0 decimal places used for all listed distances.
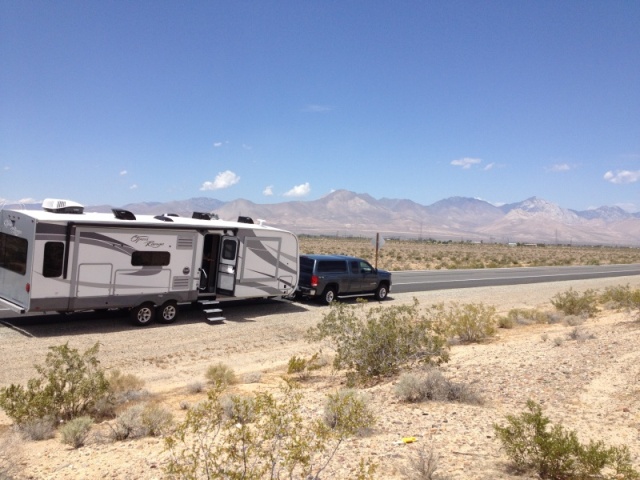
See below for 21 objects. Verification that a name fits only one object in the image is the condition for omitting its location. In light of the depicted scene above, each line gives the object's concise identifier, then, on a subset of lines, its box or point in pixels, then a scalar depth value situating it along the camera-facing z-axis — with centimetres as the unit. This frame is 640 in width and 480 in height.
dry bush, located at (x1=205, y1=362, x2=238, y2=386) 1028
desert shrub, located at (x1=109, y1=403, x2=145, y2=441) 704
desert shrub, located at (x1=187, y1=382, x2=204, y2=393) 977
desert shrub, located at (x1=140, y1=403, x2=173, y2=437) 713
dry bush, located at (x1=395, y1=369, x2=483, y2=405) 800
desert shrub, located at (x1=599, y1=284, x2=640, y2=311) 1642
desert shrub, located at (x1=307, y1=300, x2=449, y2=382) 998
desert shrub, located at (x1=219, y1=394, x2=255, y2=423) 706
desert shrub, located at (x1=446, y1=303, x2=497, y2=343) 1438
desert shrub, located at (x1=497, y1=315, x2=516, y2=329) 1679
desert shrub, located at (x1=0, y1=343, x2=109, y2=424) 762
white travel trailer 1282
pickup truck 1909
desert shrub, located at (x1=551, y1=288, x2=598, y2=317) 1862
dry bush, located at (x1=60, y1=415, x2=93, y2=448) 679
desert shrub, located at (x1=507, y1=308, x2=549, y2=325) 1738
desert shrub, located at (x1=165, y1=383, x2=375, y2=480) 451
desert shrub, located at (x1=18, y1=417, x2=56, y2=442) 723
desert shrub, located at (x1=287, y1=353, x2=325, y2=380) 1110
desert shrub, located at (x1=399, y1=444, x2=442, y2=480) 517
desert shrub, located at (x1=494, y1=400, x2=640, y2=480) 506
